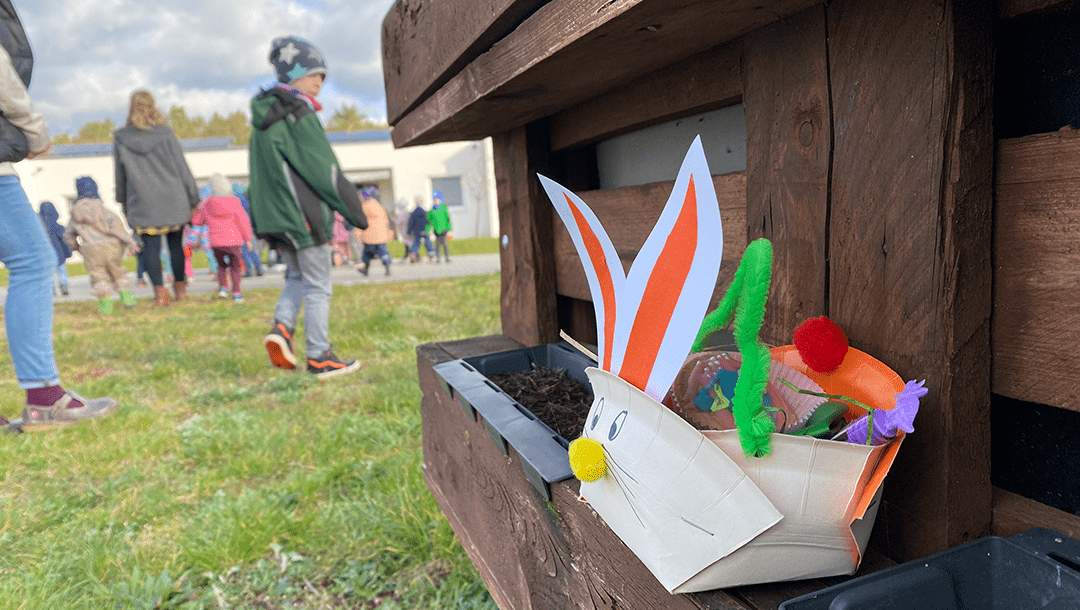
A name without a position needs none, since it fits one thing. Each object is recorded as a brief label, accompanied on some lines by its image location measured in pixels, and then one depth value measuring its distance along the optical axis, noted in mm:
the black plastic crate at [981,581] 581
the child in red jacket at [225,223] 7105
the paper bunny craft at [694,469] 614
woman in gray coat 6168
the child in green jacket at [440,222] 13094
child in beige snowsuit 6762
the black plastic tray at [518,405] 1036
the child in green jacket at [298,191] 3586
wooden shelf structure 688
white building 26719
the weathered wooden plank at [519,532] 844
